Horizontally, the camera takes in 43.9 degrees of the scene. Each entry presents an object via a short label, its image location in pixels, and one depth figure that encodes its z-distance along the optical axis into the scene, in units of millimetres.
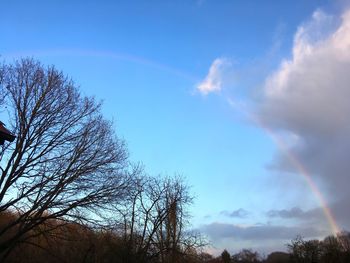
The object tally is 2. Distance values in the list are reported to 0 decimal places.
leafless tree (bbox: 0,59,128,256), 24422
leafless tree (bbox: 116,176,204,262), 37125
